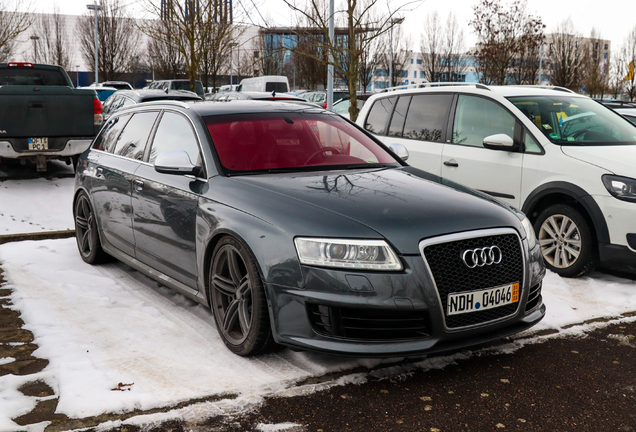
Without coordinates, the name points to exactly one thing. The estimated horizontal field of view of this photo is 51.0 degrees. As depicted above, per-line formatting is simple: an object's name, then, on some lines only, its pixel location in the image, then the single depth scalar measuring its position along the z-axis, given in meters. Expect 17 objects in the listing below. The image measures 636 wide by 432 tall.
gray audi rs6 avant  3.60
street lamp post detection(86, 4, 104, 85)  37.84
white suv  5.90
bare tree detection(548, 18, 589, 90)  42.28
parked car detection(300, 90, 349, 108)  26.17
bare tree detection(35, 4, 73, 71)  55.50
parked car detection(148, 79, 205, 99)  25.30
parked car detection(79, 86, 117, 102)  24.88
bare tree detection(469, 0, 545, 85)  32.47
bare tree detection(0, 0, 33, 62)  23.77
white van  31.12
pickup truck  10.06
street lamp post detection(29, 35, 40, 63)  51.71
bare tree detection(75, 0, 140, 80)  45.50
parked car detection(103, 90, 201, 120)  14.22
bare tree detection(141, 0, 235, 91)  22.77
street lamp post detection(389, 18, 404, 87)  42.38
